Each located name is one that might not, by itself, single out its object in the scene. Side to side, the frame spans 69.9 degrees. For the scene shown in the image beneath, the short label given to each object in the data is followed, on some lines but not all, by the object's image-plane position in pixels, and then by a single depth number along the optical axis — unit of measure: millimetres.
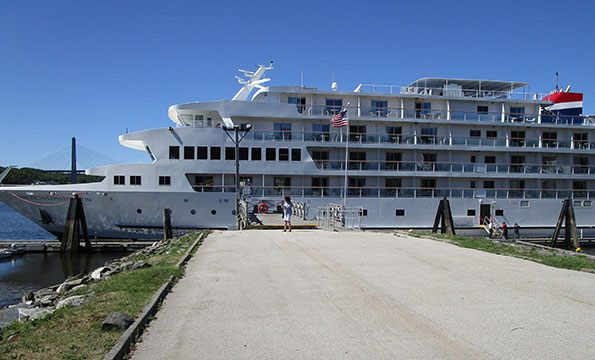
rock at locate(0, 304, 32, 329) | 7432
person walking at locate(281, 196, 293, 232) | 16859
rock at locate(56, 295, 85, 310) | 6676
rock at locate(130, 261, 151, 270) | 10277
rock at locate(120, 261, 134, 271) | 10642
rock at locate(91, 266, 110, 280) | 10633
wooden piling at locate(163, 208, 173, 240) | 21570
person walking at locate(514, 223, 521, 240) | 26217
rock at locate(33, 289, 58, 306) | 8580
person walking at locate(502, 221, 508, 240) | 25402
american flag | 23694
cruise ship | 23828
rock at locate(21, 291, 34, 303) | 10766
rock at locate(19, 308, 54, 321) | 6649
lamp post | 20759
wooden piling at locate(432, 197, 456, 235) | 22953
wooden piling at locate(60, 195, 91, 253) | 21797
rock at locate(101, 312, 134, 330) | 5180
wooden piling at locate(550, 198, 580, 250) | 23891
